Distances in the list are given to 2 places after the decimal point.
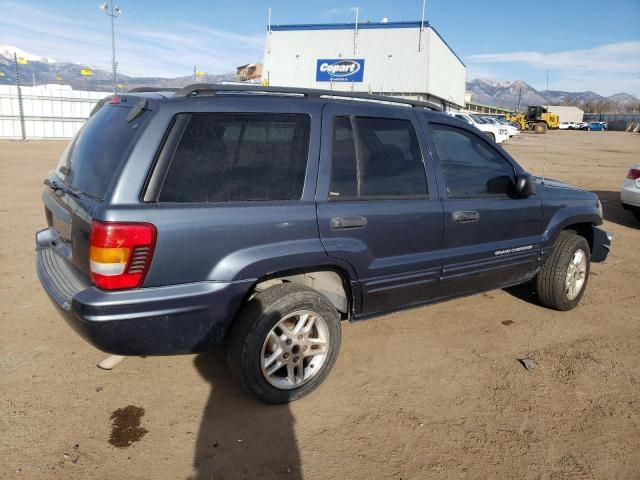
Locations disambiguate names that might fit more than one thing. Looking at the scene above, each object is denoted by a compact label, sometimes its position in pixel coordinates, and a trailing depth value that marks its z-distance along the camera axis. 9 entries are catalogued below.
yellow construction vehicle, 57.66
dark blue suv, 2.52
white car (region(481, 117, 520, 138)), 33.09
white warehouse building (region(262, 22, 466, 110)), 40.62
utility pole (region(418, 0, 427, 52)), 39.75
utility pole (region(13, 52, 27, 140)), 18.09
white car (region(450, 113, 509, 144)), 27.98
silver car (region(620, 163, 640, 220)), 8.21
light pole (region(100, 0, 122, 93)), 20.42
